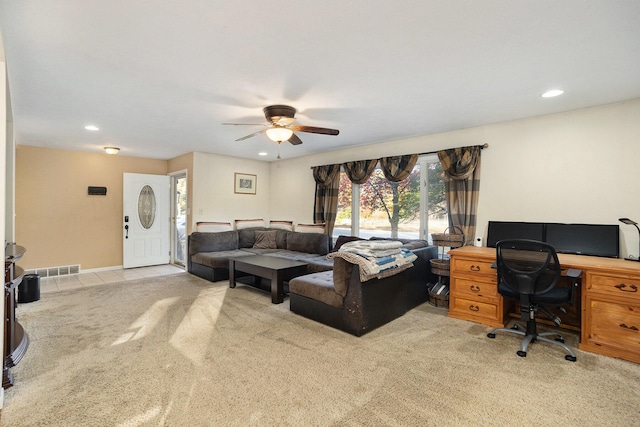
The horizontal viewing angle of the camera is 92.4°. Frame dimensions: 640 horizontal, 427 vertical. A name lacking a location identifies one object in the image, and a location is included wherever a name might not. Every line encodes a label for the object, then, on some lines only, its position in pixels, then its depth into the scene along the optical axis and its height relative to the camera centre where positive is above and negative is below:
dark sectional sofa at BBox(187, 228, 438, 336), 3.04 -0.88
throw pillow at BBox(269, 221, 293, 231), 6.48 -0.30
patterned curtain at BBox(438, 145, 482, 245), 3.99 +0.36
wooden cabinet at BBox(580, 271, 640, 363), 2.52 -0.88
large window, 4.53 +0.10
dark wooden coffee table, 4.02 -0.82
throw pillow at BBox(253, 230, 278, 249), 6.16 -0.59
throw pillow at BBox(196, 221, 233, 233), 5.88 -0.31
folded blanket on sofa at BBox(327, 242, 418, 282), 2.96 -0.52
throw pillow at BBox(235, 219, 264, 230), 6.51 -0.27
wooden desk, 2.52 -0.80
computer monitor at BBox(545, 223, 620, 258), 3.08 -0.27
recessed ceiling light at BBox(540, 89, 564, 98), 2.82 +1.12
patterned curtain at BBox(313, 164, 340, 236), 5.68 +0.31
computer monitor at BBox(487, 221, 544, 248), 3.51 -0.22
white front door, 6.28 -0.21
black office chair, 2.61 -0.59
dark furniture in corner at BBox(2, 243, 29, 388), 2.19 -0.89
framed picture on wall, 6.60 +0.60
